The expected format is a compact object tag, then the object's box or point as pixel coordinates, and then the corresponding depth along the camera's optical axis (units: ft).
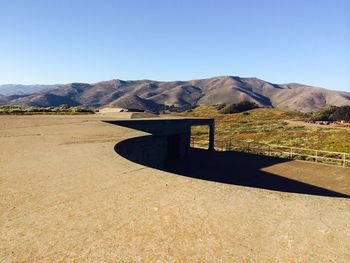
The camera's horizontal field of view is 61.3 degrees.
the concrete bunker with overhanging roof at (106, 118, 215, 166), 65.82
